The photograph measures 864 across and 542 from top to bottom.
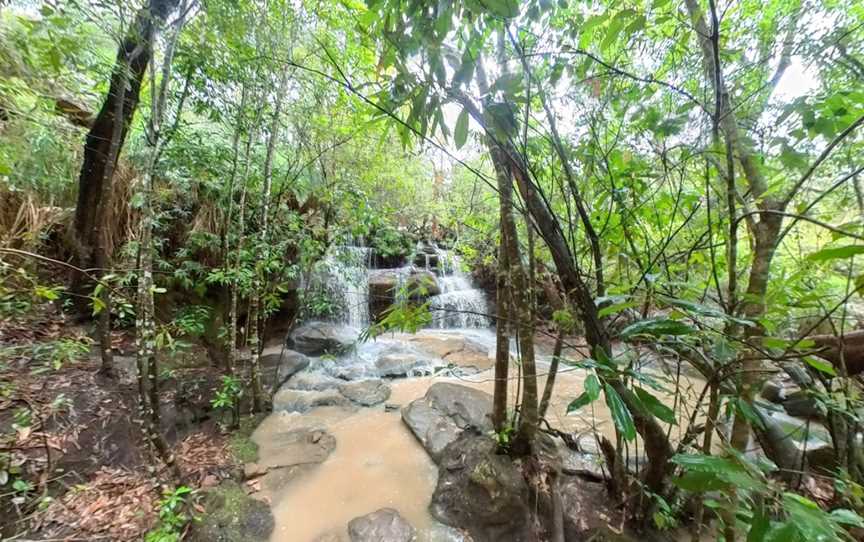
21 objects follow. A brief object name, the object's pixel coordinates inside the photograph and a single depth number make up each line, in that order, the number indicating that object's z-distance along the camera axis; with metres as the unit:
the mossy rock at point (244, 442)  2.53
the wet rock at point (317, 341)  5.10
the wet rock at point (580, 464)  2.00
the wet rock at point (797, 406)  3.16
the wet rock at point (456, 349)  5.00
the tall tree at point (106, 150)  1.85
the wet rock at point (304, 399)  3.43
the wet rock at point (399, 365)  4.55
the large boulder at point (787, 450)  1.53
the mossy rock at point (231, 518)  1.83
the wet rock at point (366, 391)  3.67
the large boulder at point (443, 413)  2.75
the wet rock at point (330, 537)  1.87
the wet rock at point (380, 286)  6.40
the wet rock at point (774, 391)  3.59
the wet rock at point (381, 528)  1.84
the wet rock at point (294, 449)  2.48
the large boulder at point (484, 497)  1.76
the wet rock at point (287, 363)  3.98
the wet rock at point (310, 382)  3.95
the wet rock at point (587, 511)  1.63
